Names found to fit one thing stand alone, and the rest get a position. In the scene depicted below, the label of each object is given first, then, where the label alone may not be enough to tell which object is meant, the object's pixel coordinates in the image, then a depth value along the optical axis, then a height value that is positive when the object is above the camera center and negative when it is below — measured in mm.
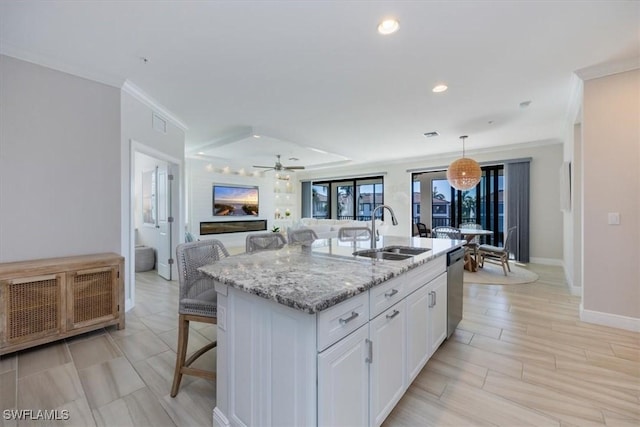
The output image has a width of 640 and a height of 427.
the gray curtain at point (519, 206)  5961 +166
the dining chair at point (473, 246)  5059 -607
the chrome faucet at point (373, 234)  2375 -183
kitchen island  1092 -589
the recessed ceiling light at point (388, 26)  2070 +1466
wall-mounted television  8047 +427
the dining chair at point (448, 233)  5066 -369
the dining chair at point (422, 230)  8078 -486
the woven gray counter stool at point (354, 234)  3066 -258
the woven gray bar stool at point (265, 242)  2478 -265
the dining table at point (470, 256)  5098 -795
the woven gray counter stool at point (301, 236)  2865 -241
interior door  4625 -89
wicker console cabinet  2219 -754
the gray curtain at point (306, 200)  10305 +526
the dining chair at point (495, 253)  4902 -735
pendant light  4656 +698
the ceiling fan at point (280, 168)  6730 +1162
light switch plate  2755 -47
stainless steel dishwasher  2387 -681
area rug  4473 -1102
